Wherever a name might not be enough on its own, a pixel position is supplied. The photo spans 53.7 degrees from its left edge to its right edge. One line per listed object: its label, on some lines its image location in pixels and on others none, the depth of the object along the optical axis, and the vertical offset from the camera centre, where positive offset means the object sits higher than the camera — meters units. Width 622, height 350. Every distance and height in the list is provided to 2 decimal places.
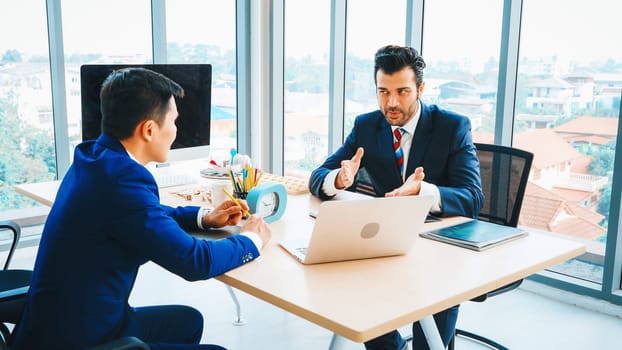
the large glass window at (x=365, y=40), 3.68 +0.05
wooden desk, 1.25 -0.54
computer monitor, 2.37 -0.26
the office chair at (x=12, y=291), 1.63 -0.74
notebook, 1.71 -0.53
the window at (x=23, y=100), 3.36 -0.32
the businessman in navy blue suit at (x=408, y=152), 2.12 -0.38
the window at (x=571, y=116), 2.91 -0.32
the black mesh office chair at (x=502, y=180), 2.22 -0.47
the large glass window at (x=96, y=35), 3.58 +0.05
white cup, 2.08 -0.49
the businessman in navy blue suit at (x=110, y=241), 1.39 -0.44
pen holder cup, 2.05 -0.49
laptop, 1.44 -0.44
